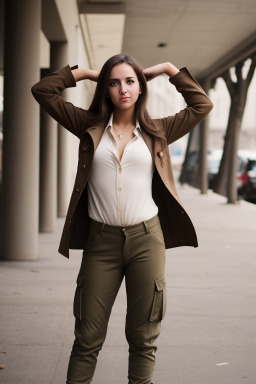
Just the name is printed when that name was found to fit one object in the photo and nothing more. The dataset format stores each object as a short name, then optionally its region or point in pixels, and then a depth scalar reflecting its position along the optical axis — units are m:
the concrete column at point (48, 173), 10.27
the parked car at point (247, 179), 20.16
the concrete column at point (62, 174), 12.23
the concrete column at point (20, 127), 7.41
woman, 3.02
